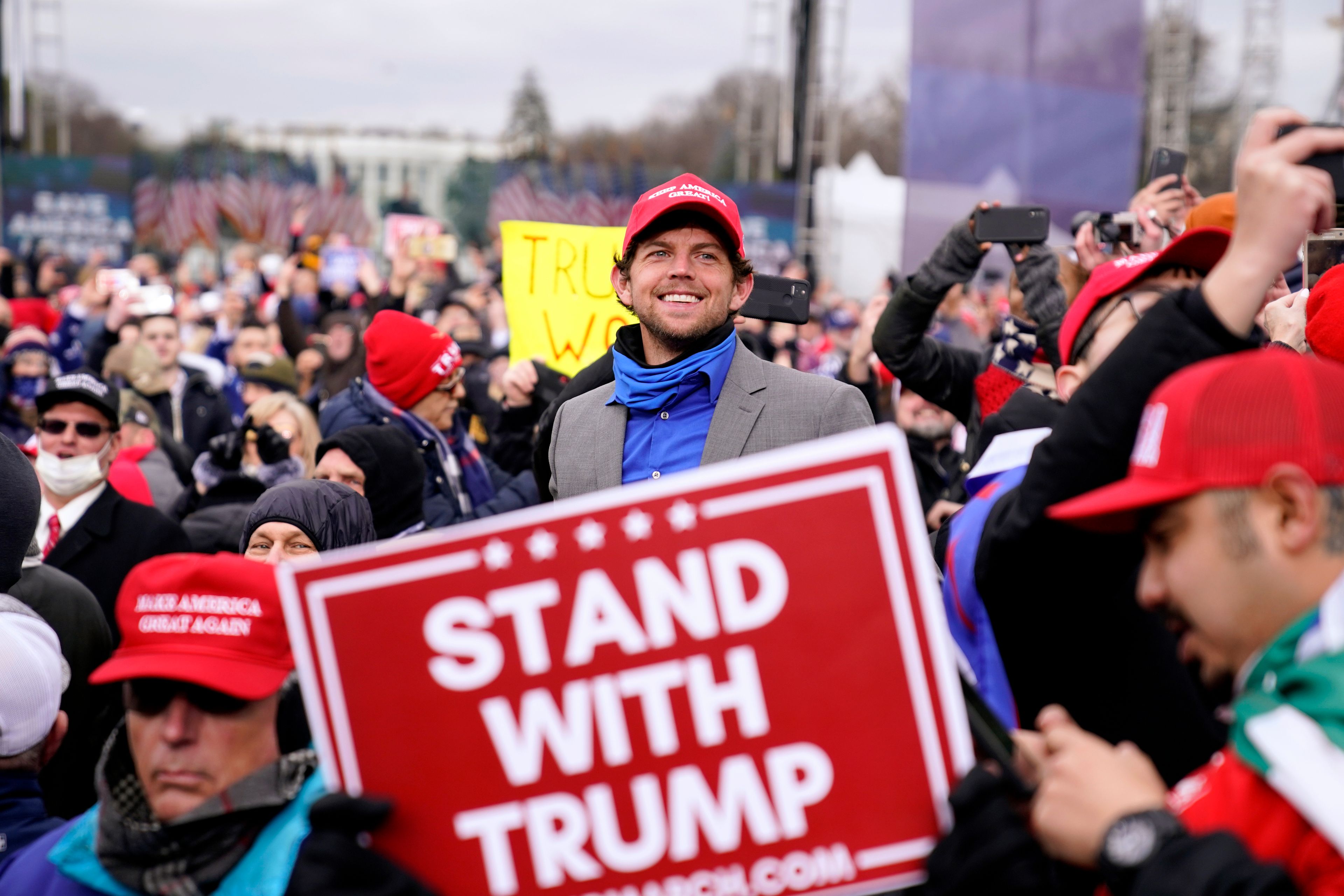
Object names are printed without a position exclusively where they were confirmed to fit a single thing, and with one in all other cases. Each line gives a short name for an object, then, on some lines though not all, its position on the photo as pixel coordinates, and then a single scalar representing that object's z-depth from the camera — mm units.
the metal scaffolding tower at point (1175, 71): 24453
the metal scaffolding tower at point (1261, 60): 31141
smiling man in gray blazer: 2928
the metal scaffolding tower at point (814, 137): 17828
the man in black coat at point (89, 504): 4293
